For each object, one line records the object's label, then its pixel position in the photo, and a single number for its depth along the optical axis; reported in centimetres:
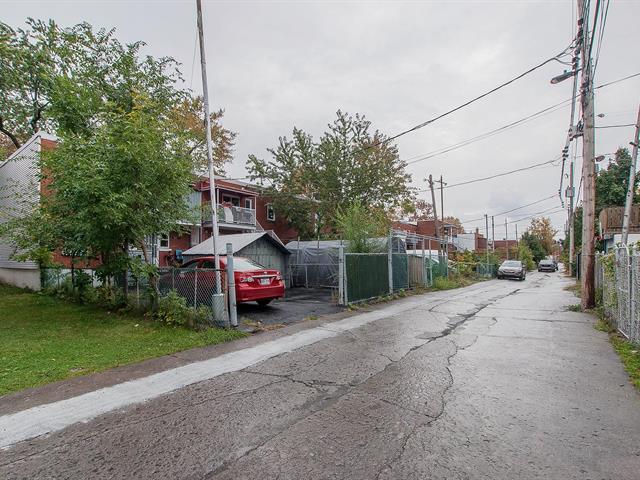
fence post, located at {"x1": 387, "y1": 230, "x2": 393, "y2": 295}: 1449
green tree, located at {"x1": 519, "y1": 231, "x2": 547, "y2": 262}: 5860
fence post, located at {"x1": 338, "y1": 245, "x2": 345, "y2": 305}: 1165
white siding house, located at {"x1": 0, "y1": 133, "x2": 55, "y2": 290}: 1476
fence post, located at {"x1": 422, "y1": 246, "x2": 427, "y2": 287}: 1842
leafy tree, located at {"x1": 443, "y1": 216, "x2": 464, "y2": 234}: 7284
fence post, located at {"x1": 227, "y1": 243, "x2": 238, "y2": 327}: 820
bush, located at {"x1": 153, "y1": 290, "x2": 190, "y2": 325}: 815
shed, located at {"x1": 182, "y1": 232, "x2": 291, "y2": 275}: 1534
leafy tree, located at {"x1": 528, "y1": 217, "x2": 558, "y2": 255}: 6696
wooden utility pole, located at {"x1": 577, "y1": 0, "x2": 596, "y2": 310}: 1080
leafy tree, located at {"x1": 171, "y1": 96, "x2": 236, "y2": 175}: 1953
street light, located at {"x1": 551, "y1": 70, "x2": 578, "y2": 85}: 1134
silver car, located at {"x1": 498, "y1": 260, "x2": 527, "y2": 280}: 2920
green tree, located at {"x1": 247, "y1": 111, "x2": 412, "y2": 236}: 2838
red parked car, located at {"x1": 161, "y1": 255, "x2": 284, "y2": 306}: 882
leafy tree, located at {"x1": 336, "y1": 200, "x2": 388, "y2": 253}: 1488
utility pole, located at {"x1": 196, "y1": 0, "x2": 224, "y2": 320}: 822
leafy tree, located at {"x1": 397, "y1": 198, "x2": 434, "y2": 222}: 6177
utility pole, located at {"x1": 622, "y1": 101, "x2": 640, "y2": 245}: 1038
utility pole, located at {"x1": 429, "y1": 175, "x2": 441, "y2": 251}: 2906
